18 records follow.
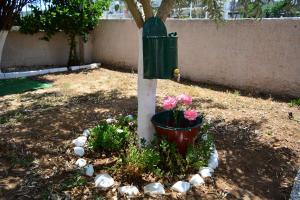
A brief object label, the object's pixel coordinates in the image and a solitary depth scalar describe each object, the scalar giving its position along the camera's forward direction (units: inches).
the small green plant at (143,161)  88.2
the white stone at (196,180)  89.5
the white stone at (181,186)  86.6
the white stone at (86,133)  114.2
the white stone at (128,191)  84.3
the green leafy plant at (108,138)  101.1
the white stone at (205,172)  92.7
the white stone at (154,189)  85.0
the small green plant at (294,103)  168.5
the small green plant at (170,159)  92.6
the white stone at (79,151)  102.4
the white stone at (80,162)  96.3
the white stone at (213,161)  98.5
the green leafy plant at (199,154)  93.2
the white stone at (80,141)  107.4
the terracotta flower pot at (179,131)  94.0
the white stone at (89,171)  91.9
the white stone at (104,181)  87.2
